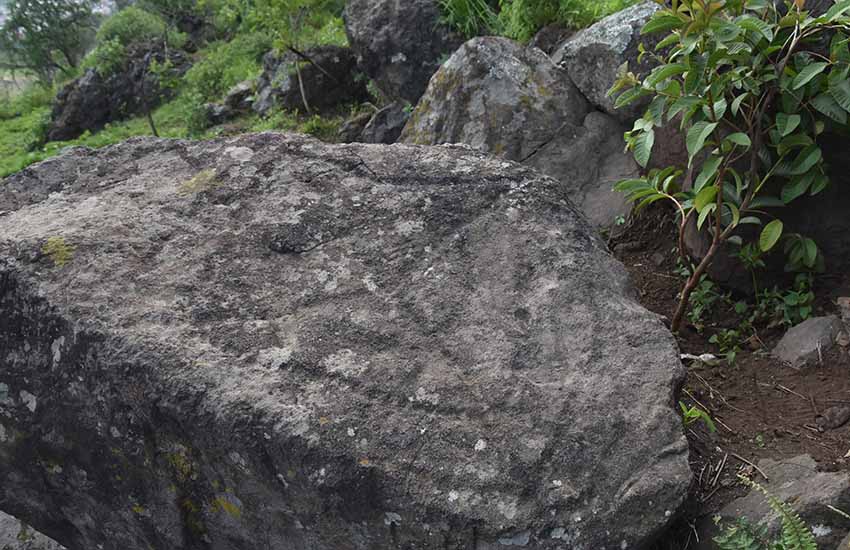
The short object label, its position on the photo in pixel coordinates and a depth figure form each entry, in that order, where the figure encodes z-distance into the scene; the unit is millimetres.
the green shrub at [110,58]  14305
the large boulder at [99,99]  13742
